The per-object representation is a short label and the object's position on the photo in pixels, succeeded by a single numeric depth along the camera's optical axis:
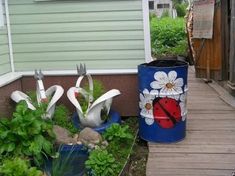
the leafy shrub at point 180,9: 20.64
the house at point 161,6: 25.29
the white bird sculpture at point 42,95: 3.58
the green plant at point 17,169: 2.50
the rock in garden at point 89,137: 3.32
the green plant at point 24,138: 2.87
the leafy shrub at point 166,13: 21.85
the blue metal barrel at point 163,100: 3.41
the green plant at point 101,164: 2.80
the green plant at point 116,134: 3.37
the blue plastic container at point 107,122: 3.59
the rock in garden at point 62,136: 3.28
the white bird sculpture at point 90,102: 3.57
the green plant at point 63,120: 3.71
